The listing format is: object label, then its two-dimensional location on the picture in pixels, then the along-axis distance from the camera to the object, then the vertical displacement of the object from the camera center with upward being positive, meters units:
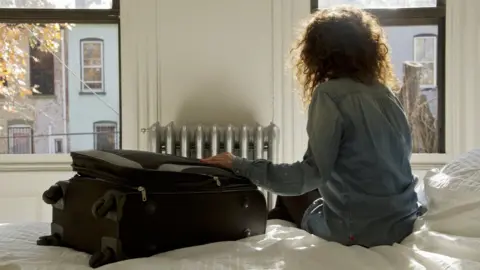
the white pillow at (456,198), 1.46 -0.21
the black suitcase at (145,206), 1.36 -0.22
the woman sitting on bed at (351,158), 1.53 -0.11
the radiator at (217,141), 2.89 -0.13
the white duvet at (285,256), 1.26 -0.31
